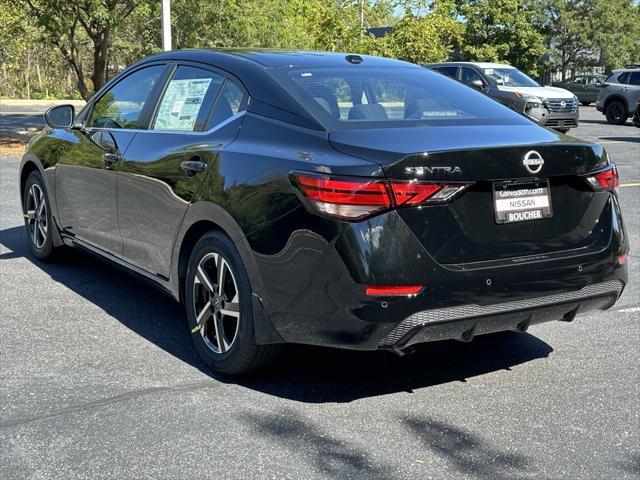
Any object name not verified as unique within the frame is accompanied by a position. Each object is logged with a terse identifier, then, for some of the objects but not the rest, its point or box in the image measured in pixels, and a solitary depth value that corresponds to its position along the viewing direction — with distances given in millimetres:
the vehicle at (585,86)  40781
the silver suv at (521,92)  20922
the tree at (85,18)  16953
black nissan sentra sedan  3592
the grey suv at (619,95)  25656
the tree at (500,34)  49000
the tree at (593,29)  54750
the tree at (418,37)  34469
